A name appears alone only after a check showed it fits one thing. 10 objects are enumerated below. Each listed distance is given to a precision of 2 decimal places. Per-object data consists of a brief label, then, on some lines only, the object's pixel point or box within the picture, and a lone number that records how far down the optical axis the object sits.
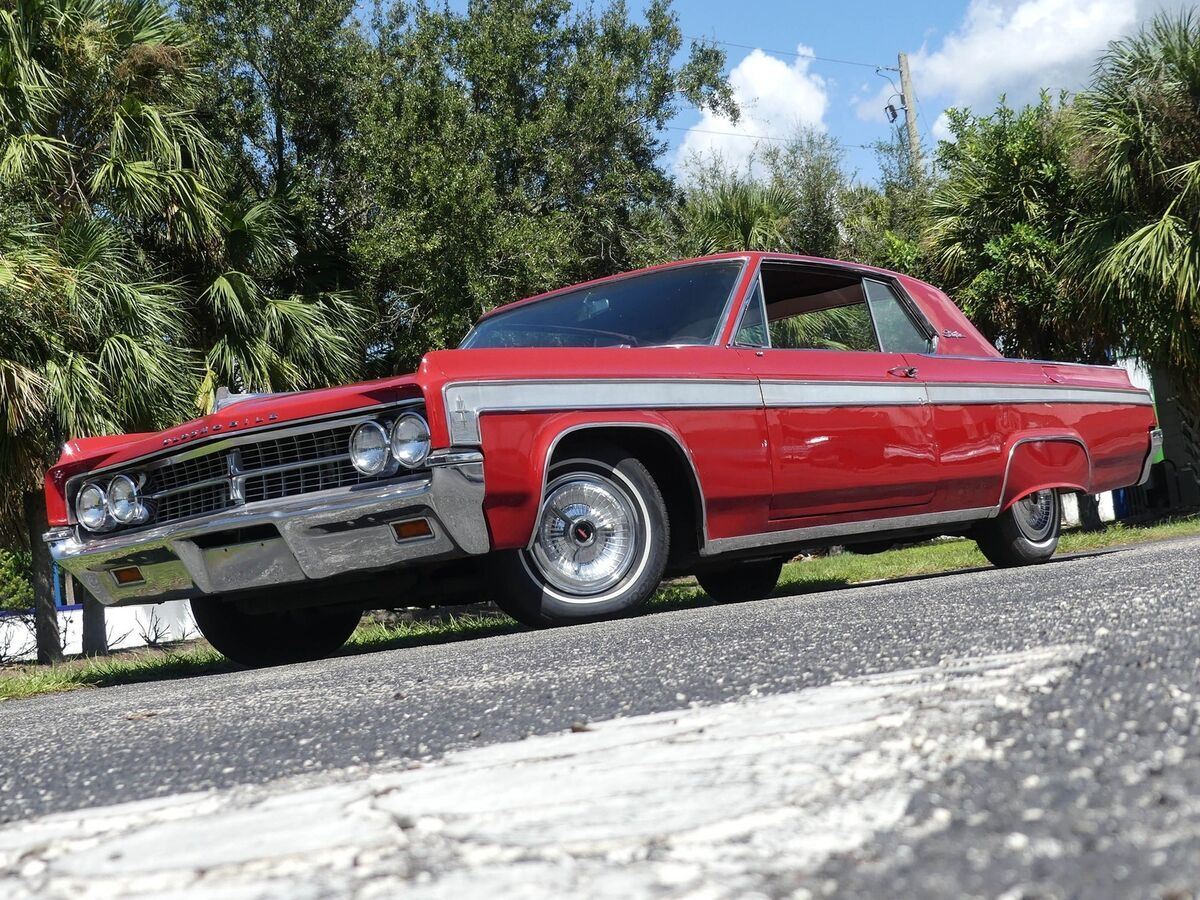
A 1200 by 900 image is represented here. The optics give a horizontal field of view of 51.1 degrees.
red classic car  4.02
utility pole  24.52
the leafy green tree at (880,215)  20.84
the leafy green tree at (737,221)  16.47
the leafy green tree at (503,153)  14.27
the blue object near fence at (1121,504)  20.23
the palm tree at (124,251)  9.91
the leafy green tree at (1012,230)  14.03
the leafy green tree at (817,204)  21.34
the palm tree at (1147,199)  11.74
